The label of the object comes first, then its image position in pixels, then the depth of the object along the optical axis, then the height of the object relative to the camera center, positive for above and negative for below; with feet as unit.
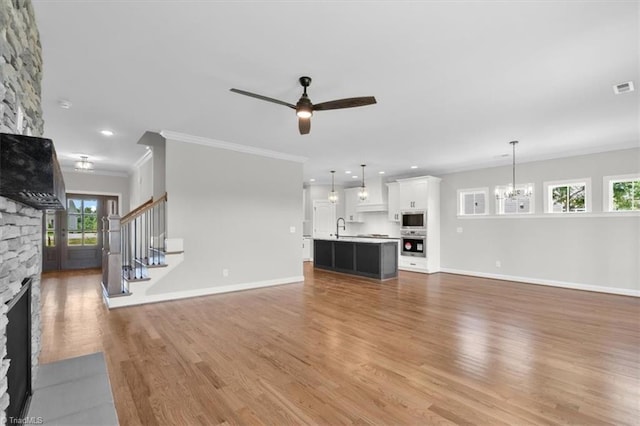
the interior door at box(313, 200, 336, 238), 35.55 -0.04
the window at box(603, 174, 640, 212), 18.16 +1.39
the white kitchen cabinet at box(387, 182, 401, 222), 28.53 +1.53
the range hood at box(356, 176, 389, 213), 30.42 +2.09
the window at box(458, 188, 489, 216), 24.72 +1.27
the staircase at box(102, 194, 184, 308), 15.07 -2.44
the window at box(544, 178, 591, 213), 19.83 +1.34
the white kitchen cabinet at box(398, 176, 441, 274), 26.03 +0.78
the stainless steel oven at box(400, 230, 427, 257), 26.23 -2.30
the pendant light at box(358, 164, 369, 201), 25.26 +1.94
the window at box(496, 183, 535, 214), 22.18 +1.01
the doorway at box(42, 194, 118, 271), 26.35 -1.33
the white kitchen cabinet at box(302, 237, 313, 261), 34.63 -3.55
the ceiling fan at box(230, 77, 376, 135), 9.32 +3.58
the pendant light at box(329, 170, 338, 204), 26.86 +1.90
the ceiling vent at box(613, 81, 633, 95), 10.48 +4.48
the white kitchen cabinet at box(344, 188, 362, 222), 33.65 +1.39
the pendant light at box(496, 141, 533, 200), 22.23 +1.82
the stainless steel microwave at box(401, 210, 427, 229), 26.23 -0.17
